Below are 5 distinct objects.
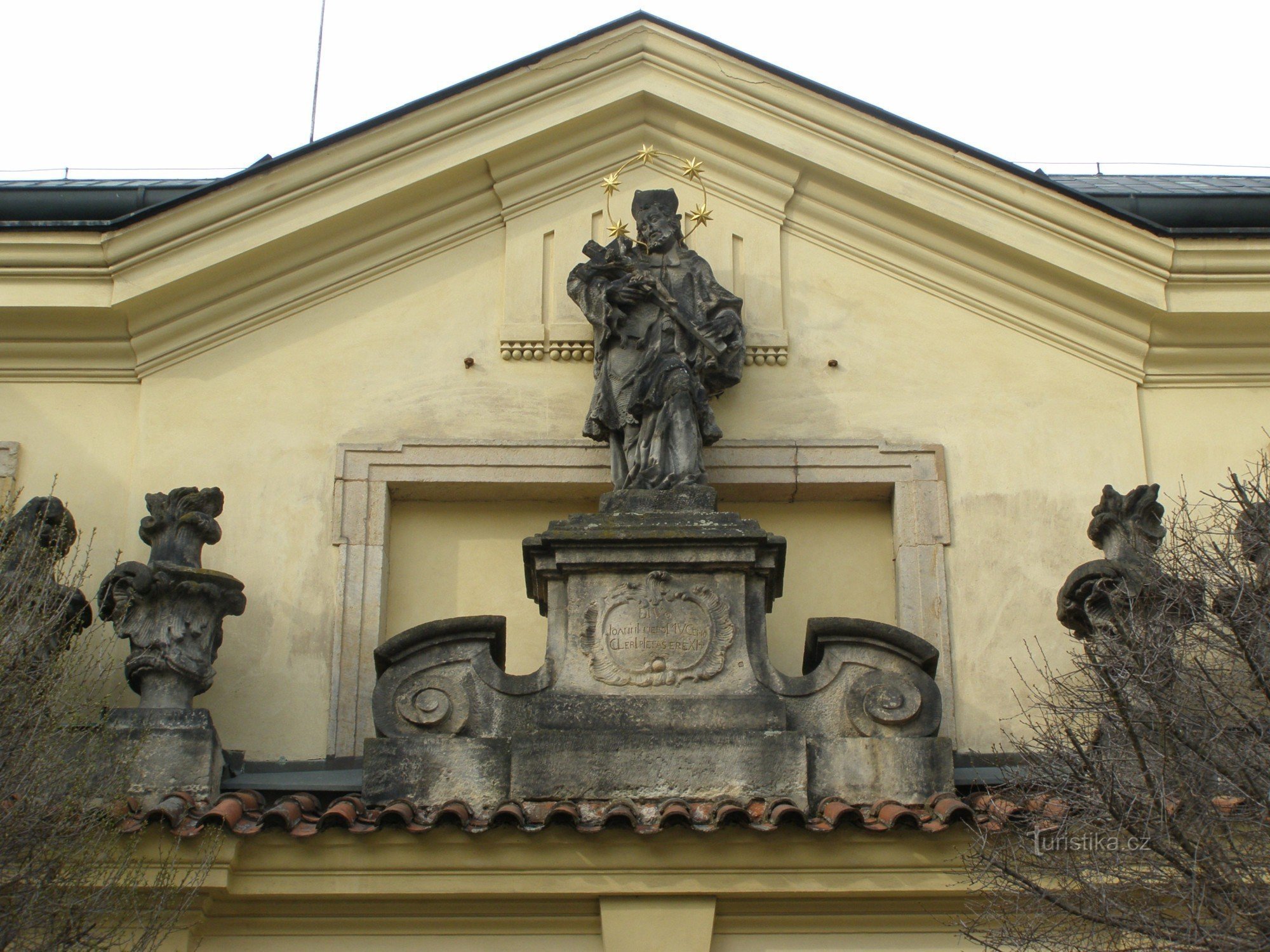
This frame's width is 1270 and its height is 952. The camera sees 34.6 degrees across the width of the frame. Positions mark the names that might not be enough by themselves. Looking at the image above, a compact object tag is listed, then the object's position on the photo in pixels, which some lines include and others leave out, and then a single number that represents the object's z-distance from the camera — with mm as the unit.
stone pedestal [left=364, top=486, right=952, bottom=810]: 9164
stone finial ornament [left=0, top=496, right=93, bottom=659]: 9000
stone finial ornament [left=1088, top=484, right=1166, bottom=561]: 9750
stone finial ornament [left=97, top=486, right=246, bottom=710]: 9570
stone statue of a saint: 10188
